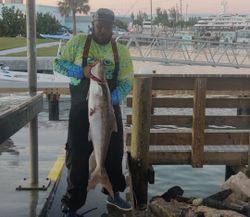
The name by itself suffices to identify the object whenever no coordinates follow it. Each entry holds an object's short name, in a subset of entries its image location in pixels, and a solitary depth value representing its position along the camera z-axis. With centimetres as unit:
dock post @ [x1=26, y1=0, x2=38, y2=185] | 330
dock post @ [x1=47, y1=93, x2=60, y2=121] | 831
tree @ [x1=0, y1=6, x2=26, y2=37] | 3763
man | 296
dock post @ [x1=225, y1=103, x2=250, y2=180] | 510
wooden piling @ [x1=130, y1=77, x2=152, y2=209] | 452
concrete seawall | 1784
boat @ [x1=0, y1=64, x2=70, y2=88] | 1236
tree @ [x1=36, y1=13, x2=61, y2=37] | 3792
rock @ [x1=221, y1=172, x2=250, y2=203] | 444
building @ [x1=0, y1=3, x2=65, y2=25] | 5303
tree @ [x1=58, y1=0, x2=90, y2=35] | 4874
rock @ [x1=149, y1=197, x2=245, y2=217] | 397
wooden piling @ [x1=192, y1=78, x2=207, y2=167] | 467
